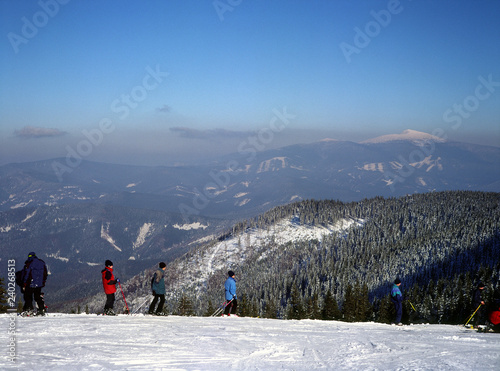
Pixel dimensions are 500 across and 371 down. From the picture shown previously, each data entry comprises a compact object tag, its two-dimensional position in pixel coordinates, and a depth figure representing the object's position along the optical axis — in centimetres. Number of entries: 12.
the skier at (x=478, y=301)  2197
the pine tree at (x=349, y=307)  6188
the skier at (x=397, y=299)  2295
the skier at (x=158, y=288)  2064
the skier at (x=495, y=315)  1947
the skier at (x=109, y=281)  1981
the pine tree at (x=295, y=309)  6316
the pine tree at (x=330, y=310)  6278
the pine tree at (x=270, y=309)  7047
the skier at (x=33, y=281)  1872
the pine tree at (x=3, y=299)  4152
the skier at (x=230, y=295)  2283
